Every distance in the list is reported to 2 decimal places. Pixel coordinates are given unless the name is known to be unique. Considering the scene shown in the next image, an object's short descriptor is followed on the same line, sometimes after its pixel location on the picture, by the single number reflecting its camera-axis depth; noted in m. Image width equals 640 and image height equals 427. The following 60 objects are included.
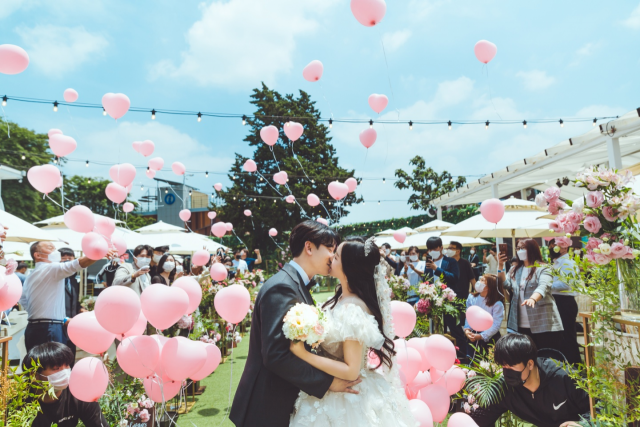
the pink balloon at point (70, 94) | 4.98
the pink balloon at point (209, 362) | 2.68
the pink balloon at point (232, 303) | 2.83
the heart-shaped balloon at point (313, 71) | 4.83
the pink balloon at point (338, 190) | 6.10
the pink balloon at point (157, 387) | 2.60
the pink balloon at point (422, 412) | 2.50
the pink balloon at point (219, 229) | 8.96
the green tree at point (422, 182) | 20.94
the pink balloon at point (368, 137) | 5.13
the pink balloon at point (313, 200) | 8.63
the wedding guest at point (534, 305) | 4.21
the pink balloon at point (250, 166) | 8.45
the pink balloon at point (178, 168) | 7.30
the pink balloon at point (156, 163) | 6.36
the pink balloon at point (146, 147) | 5.61
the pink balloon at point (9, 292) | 2.23
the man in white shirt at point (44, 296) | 4.27
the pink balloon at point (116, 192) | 4.48
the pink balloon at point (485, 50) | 4.32
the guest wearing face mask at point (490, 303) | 4.46
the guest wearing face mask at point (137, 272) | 4.96
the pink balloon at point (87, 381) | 2.26
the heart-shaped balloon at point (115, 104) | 4.21
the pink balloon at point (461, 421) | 2.46
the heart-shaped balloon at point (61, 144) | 4.12
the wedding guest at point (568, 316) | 4.54
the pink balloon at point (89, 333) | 2.40
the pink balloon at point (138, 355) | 2.23
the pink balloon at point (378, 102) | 4.87
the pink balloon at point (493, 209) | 4.65
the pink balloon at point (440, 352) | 2.78
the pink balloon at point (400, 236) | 7.15
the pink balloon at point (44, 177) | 3.73
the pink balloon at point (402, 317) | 3.00
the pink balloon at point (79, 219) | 3.54
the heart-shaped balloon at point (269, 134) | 5.99
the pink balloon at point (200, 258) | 6.62
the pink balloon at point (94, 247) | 3.47
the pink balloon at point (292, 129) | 5.66
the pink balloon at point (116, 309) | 2.17
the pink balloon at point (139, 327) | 2.61
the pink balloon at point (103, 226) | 4.01
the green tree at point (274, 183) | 22.78
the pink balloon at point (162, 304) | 2.30
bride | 1.80
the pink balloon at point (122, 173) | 4.52
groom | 1.74
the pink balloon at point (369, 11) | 3.54
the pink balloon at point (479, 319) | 3.48
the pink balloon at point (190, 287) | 2.83
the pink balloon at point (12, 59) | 3.11
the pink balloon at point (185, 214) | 9.43
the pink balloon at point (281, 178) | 7.94
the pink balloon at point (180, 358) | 2.30
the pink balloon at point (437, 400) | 2.71
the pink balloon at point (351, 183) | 6.55
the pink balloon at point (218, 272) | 5.80
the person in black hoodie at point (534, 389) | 2.47
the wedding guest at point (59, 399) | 2.48
